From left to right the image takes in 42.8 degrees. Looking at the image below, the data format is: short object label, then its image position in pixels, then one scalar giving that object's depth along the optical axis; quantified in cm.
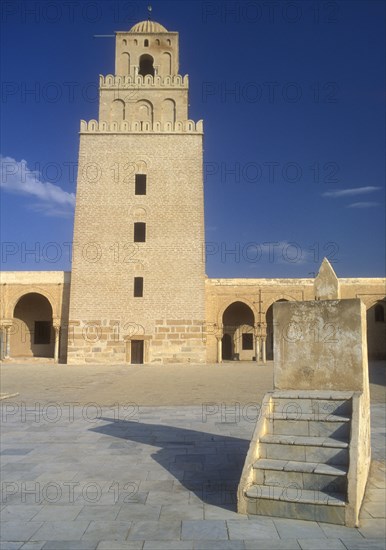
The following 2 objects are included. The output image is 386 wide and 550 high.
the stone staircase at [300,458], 380
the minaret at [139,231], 2091
